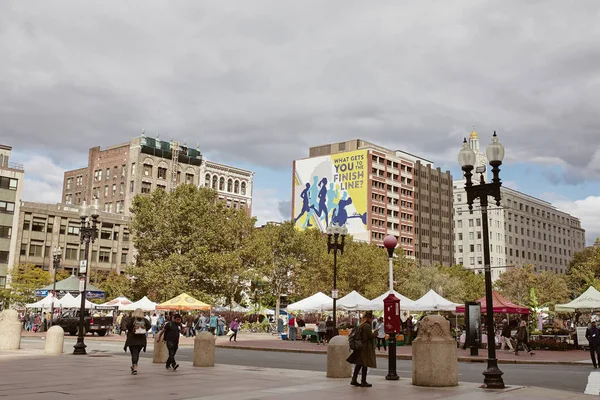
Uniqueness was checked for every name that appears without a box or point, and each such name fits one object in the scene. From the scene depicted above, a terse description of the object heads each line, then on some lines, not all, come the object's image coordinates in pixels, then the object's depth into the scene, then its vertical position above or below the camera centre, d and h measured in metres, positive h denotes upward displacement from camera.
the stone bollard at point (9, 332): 27.38 -0.85
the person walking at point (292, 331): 44.69 -0.83
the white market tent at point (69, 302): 50.31 +0.95
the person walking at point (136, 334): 17.45 -0.53
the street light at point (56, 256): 53.59 +5.04
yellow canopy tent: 44.53 +0.87
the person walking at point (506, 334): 32.03 -0.49
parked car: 42.41 -0.59
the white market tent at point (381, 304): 38.59 +1.11
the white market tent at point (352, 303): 40.72 +1.13
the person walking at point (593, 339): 21.91 -0.43
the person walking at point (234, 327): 39.43 -0.57
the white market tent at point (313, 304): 43.19 +1.09
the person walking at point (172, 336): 18.73 -0.58
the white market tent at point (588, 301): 37.76 +1.54
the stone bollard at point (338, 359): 16.83 -1.03
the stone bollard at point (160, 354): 21.64 -1.30
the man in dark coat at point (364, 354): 14.70 -0.77
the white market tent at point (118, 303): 49.69 +0.96
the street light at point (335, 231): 33.16 +4.70
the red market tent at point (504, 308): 35.66 +0.94
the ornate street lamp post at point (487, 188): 15.00 +3.49
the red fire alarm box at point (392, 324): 16.00 -0.06
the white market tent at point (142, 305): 47.41 +0.79
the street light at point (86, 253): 25.16 +2.52
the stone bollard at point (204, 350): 20.34 -1.08
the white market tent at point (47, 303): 49.54 +0.81
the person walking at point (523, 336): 29.93 -0.54
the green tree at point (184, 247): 57.61 +6.64
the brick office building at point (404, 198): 140.25 +29.14
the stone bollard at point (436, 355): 14.48 -0.74
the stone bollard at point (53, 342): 25.03 -1.13
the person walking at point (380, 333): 31.23 -0.57
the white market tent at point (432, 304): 37.41 +1.10
